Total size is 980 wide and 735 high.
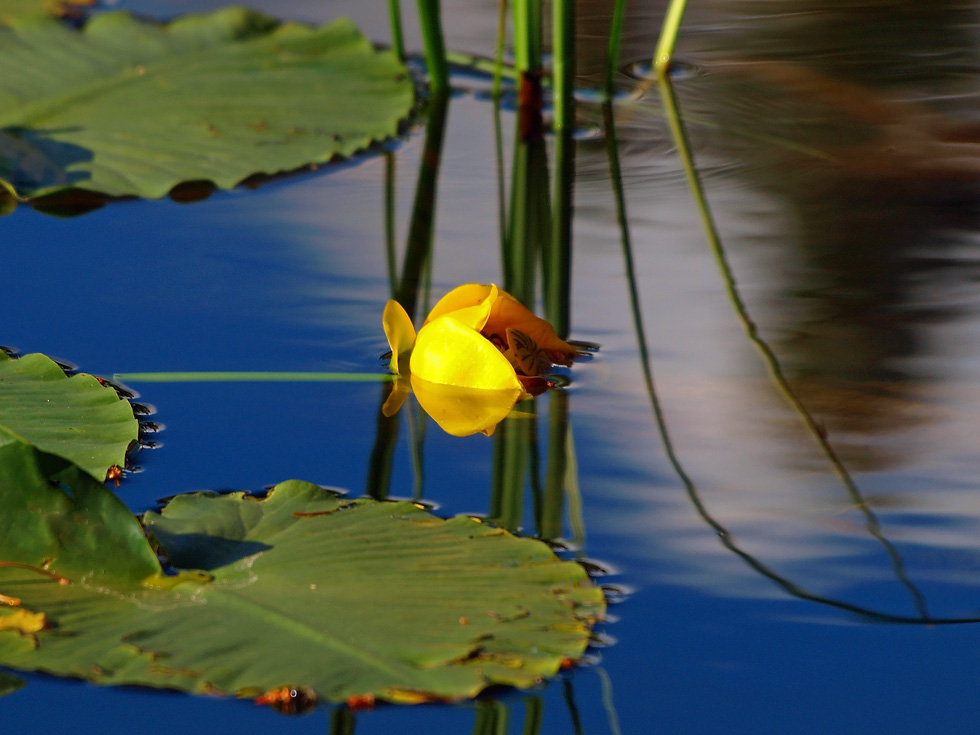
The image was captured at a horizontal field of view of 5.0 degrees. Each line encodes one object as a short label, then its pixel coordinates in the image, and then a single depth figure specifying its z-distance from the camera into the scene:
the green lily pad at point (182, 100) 3.96
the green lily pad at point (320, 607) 3.61
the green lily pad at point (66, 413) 3.70
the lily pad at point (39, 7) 4.74
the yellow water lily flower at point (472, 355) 3.75
